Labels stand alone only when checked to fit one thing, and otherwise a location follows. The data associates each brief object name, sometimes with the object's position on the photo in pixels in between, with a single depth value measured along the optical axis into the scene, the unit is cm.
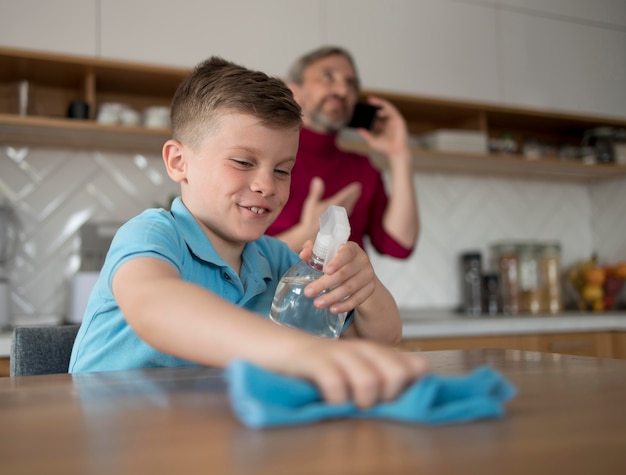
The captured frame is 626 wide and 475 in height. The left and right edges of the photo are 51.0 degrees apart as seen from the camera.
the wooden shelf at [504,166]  261
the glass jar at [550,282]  289
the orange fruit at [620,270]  289
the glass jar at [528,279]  285
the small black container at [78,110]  207
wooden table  30
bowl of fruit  290
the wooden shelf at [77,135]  202
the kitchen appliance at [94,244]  217
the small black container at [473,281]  274
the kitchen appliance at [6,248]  197
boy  53
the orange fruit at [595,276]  288
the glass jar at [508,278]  278
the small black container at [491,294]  272
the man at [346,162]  199
